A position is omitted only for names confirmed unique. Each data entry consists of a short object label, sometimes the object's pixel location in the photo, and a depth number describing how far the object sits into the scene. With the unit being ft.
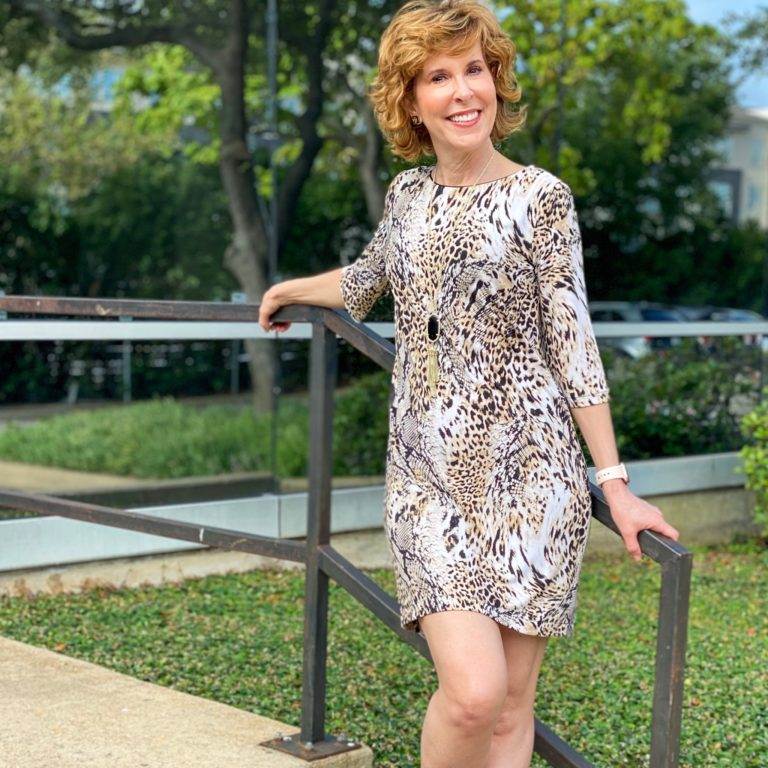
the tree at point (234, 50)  20.21
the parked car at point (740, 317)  23.76
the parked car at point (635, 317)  22.71
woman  7.77
